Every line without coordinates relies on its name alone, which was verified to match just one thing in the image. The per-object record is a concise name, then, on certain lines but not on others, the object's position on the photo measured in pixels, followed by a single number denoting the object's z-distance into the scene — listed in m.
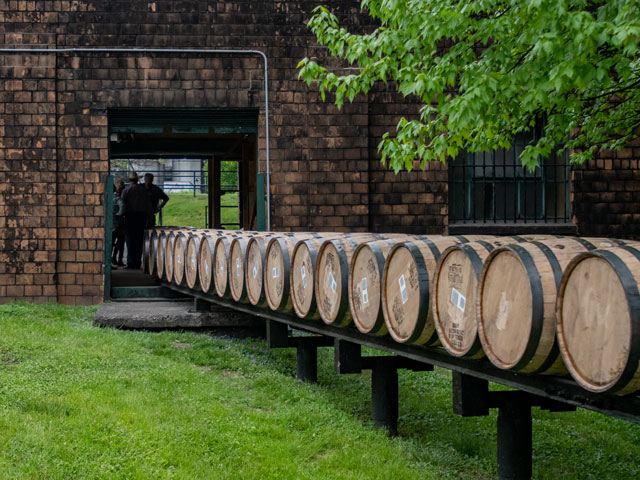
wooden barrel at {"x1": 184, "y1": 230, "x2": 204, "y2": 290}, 9.72
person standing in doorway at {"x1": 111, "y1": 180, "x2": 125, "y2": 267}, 14.82
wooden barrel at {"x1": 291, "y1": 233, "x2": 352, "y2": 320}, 6.77
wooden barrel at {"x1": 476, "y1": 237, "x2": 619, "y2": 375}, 4.02
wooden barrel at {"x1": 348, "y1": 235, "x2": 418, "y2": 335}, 5.74
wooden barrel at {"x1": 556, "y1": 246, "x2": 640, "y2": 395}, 3.49
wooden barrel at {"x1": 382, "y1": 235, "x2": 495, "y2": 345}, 5.16
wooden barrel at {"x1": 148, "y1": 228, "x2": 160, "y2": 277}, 11.82
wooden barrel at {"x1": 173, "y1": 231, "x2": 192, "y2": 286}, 10.28
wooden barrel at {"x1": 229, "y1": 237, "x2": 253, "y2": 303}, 8.31
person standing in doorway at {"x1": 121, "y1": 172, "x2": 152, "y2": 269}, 13.37
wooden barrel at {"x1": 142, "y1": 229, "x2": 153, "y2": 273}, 12.37
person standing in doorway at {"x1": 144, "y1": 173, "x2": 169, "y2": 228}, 13.90
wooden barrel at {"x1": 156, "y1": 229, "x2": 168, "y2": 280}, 11.34
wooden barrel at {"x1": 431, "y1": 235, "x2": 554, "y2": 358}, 4.64
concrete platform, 9.67
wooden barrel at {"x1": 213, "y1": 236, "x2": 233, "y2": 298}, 8.76
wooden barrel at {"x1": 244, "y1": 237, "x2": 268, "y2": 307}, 7.86
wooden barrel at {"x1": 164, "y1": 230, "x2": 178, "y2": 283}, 10.86
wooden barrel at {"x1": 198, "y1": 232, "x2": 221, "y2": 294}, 9.20
